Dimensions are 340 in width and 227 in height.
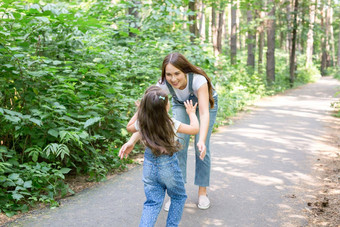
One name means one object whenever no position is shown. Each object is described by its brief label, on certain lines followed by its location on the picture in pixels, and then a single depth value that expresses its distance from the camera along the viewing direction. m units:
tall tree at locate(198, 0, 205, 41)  24.27
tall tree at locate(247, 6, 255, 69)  17.98
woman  3.22
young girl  2.68
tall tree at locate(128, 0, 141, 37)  8.98
